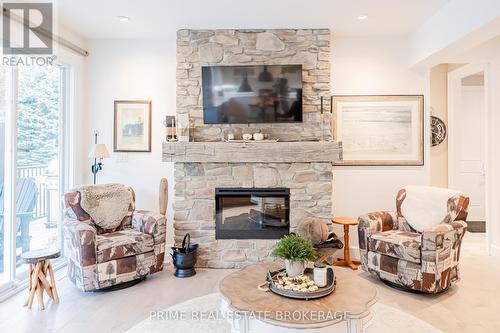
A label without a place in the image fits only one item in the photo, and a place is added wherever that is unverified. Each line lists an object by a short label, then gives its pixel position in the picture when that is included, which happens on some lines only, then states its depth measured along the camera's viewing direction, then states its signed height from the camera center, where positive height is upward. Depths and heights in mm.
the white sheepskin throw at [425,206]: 3424 -406
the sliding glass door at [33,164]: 3248 +32
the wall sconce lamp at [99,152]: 3917 +175
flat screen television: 3984 +893
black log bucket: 3609 -1018
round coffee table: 1800 -798
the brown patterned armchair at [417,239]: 3008 -688
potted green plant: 2201 -571
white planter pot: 2229 -672
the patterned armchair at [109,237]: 3086 -707
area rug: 2502 -1215
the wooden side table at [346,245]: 3873 -914
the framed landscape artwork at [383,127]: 4297 +525
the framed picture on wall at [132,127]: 4363 +523
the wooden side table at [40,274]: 2857 -944
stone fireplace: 3838 +106
